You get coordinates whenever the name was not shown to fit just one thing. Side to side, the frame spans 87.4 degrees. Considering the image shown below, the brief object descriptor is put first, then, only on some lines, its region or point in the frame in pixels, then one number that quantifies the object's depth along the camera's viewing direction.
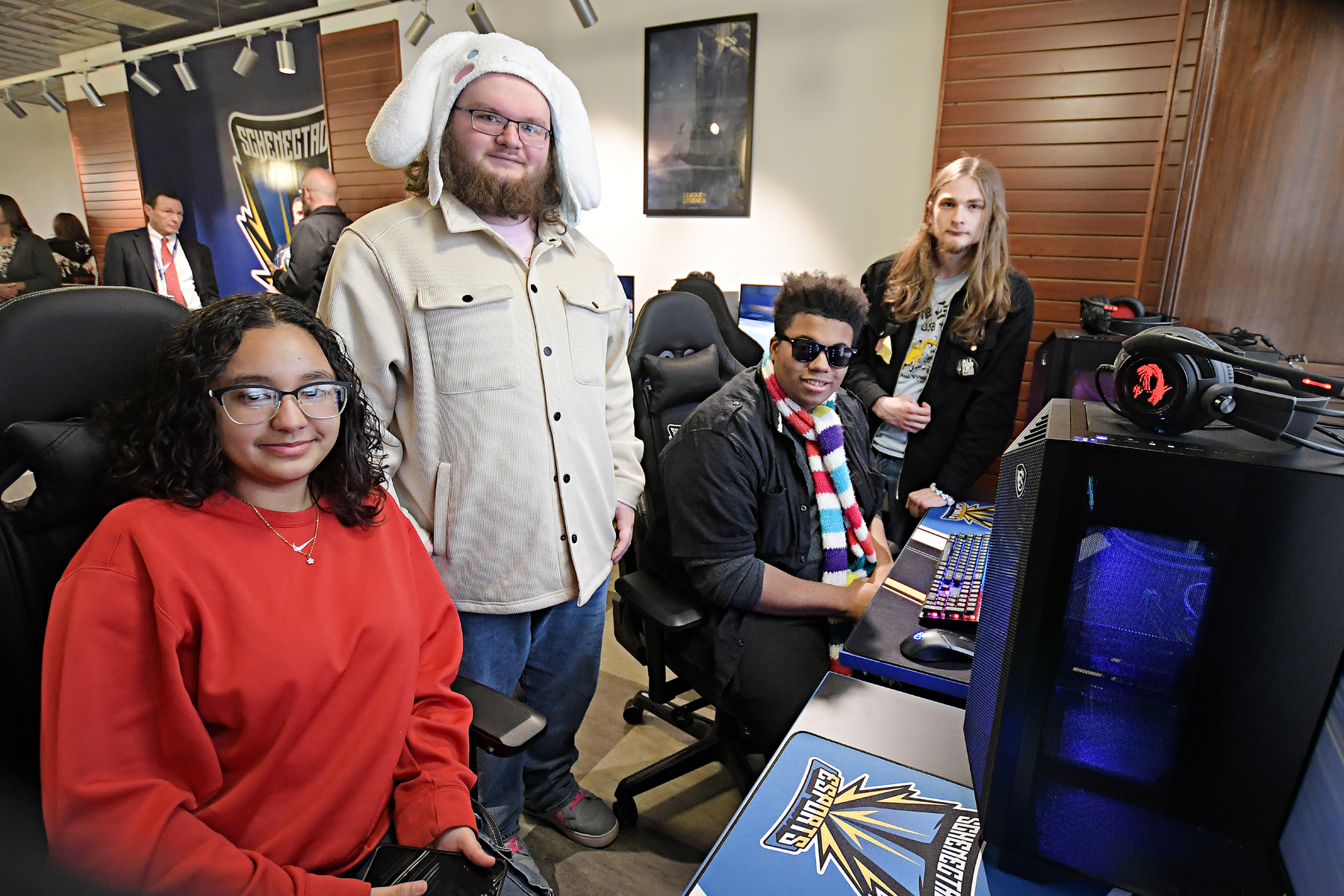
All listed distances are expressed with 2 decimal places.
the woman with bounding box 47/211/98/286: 6.64
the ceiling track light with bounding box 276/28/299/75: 5.10
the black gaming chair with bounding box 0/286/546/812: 0.88
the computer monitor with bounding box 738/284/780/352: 3.93
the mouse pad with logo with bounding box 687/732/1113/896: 0.79
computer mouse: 1.19
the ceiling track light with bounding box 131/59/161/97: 5.65
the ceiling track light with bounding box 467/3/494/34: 3.96
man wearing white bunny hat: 1.34
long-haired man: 2.18
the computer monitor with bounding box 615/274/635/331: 4.50
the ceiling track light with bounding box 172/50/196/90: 5.58
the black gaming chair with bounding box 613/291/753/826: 1.64
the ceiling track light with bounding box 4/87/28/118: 7.46
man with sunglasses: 1.56
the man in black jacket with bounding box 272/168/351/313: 4.48
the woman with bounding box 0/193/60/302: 4.58
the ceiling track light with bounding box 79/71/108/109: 6.25
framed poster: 3.97
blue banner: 5.89
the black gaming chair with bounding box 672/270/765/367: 3.34
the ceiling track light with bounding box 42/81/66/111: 6.38
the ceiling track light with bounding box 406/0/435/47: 4.45
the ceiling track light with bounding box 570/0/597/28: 3.79
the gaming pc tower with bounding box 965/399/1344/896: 0.61
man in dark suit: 4.87
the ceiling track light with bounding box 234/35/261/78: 5.37
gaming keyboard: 1.30
